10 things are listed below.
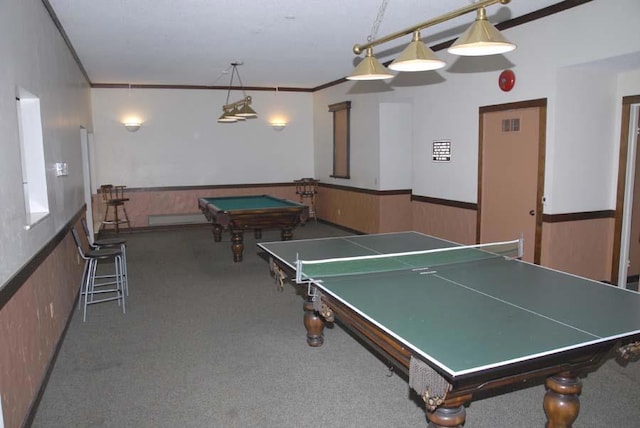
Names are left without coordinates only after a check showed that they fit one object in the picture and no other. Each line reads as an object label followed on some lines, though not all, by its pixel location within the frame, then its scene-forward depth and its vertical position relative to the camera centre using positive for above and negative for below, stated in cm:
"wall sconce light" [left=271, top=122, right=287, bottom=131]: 1078 +84
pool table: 661 -76
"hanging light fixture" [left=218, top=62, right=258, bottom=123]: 730 +81
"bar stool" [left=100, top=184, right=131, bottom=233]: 947 -76
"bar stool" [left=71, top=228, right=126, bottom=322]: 480 -115
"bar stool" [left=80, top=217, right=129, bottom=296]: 541 -91
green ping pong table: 190 -74
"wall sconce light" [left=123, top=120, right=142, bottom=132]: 967 +78
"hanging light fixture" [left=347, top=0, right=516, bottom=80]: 239 +62
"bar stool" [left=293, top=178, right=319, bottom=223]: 1089 -63
